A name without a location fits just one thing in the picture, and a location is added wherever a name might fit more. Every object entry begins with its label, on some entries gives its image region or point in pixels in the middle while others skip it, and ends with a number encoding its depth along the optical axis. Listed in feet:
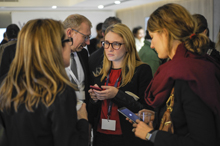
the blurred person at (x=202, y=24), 8.89
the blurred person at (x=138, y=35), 24.50
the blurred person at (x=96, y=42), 18.11
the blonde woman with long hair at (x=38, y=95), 3.92
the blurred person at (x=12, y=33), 11.96
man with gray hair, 8.02
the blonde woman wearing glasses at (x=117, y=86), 6.89
